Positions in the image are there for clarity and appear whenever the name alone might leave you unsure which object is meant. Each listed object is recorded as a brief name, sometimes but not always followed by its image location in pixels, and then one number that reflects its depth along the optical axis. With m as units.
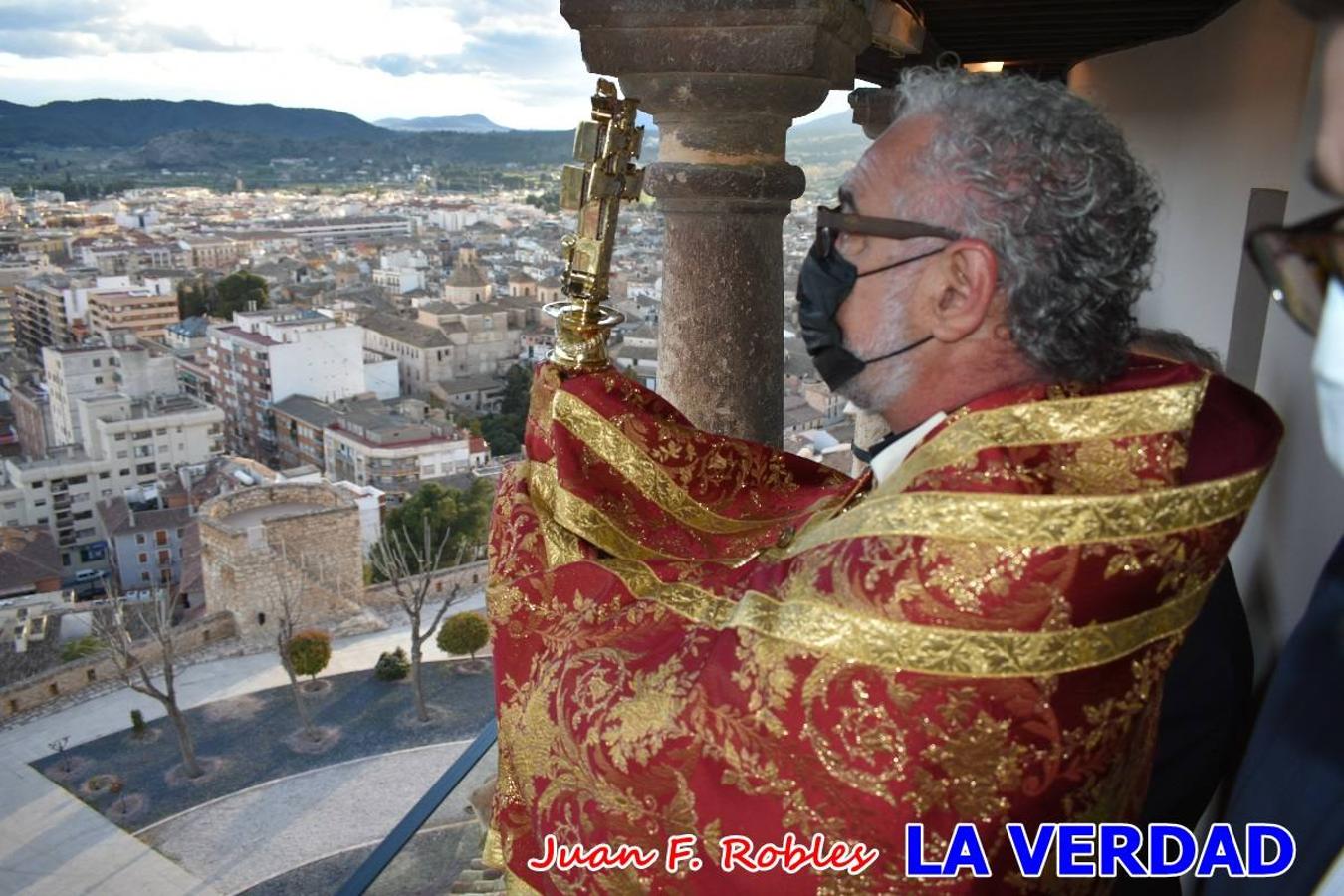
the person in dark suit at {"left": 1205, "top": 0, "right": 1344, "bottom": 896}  1.11
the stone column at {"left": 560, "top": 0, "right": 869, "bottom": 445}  2.30
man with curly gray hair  1.01
